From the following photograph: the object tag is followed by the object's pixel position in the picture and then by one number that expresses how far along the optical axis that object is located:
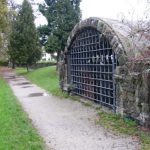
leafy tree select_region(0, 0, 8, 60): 14.95
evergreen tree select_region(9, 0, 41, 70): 20.05
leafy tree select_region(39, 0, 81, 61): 15.63
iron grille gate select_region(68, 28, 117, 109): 6.54
